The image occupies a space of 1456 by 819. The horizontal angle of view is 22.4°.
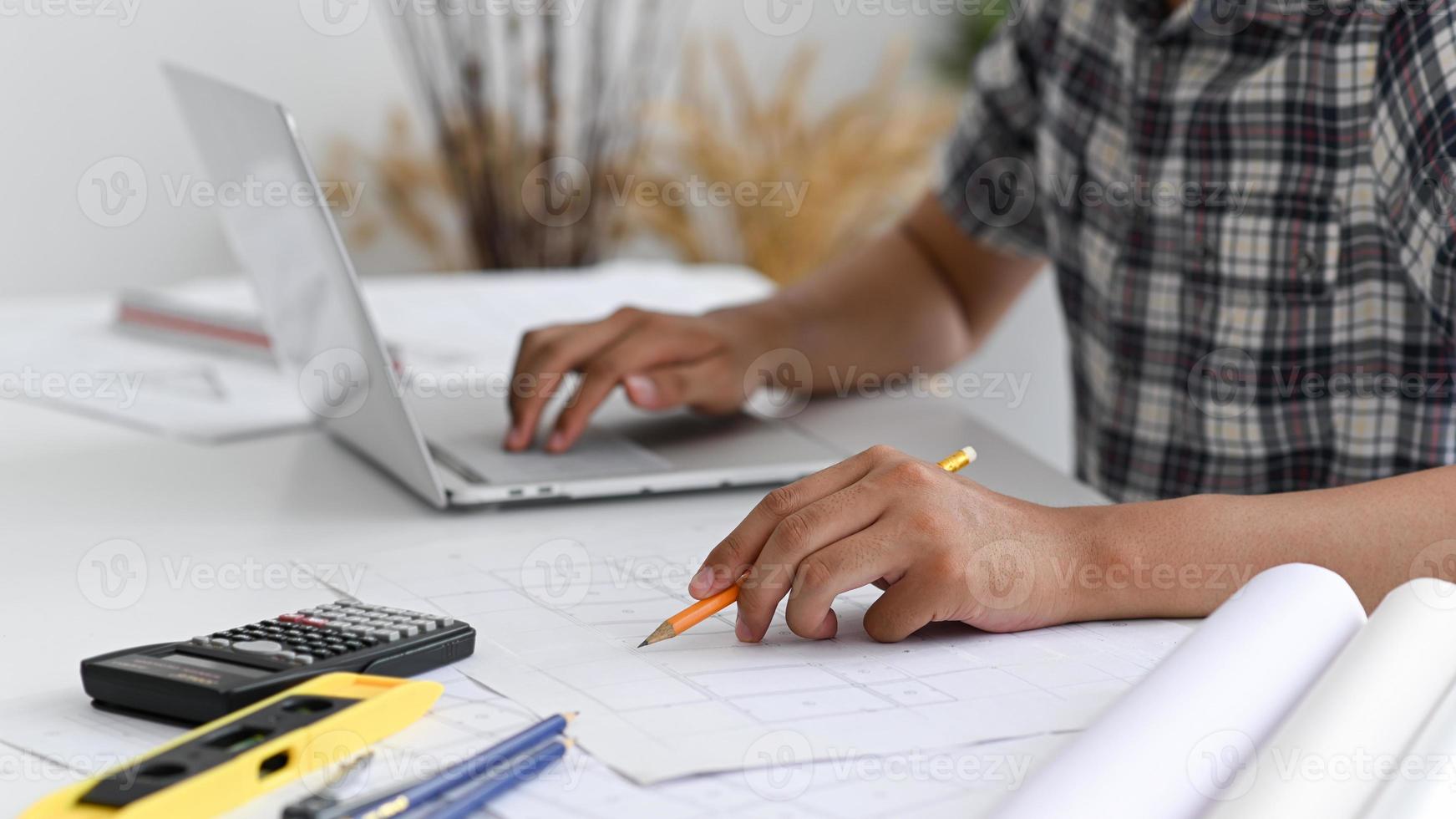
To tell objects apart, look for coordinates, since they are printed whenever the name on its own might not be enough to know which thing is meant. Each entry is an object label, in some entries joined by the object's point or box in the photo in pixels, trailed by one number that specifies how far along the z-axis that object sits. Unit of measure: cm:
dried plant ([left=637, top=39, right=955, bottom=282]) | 400
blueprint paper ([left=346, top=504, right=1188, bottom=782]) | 140
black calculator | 140
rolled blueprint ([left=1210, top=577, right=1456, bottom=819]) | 132
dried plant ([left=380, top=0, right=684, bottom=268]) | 373
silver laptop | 164
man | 150
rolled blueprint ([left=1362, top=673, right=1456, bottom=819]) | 132
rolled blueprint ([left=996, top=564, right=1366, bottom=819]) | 133
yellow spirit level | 133
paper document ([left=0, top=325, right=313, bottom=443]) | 183
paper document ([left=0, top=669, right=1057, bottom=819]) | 135
